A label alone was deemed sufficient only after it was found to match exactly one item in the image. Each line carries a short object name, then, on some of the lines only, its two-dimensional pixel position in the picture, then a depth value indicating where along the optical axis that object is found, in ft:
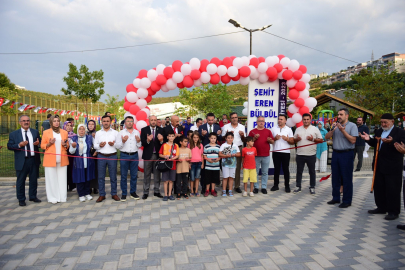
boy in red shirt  19.93
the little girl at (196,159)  19.53
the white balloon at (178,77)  24.24
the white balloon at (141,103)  25.82
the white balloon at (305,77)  25.29
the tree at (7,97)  66.15
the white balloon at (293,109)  25.82
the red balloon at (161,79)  25.08
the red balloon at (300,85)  25.11
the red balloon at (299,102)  25.26
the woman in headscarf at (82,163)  18.22
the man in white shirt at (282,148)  21.39
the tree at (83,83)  84.12
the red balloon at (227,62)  24.90
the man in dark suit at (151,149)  19.08
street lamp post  44.08
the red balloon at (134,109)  25.73
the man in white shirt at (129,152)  18.54
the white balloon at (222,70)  24.52
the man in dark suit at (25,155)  17.38
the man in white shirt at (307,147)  20.48
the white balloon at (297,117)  25.48
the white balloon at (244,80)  25.27
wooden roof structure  33.46
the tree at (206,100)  80.35
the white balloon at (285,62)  24.88
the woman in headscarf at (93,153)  19.01
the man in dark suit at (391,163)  14.82
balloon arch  24.56
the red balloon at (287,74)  24.84
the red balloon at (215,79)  24.88
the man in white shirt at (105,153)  18.25
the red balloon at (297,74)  24.70
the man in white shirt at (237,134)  21.25
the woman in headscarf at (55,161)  17.76
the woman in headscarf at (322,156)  30.17
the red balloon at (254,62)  24.88
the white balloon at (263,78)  25.20
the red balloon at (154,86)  25.70
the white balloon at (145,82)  25.21
